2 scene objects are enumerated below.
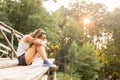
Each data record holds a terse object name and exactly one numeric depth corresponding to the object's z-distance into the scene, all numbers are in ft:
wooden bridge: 6.38
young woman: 11.71
